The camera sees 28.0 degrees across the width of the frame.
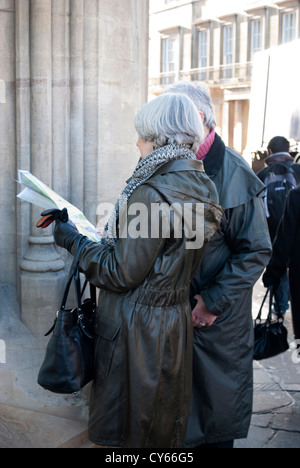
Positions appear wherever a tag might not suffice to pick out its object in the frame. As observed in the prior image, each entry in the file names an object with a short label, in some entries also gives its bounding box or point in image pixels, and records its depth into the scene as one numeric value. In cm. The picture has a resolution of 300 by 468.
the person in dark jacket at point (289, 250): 346
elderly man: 254
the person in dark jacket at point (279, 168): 545
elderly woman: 209
